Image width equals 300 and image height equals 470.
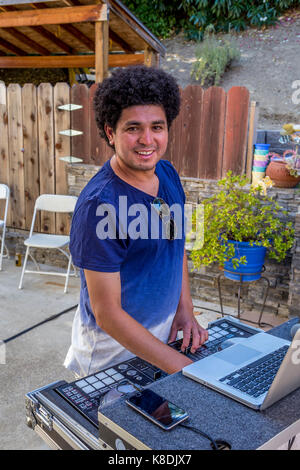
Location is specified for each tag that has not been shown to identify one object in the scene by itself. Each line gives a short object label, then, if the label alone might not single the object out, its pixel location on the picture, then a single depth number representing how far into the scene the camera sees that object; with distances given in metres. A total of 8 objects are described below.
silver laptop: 1.01
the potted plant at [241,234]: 3.90
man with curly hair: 1.42
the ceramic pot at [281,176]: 4.20
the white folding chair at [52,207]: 5.21
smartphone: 0.93
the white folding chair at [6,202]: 5.75
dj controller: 1.17
